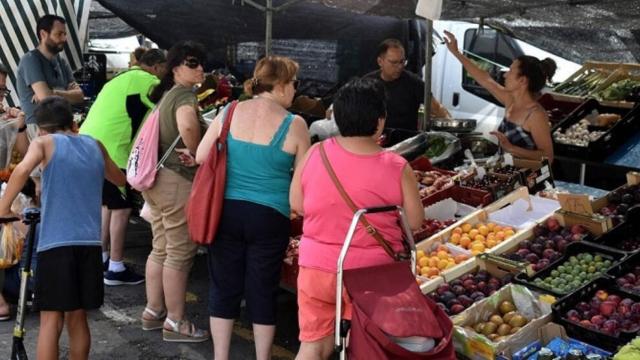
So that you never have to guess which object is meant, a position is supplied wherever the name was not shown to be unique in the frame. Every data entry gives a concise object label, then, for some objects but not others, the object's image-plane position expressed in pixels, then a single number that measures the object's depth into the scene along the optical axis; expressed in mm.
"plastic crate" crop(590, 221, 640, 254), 4625
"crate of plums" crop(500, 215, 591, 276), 4504
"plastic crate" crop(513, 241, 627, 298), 4223
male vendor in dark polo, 6973
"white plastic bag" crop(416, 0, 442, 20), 5824
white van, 9891
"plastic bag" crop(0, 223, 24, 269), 5512
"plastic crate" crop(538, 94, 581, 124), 7805
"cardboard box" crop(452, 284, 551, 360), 3746
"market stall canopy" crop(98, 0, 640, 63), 6410
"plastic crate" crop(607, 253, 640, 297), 4199
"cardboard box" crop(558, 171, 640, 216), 4805
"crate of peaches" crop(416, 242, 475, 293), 4457
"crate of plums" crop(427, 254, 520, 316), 4250
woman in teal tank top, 4059
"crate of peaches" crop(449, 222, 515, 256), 4840
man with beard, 6715
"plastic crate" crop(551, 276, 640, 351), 3621
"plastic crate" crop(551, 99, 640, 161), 6719
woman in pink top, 3297
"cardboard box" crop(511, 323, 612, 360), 3631
